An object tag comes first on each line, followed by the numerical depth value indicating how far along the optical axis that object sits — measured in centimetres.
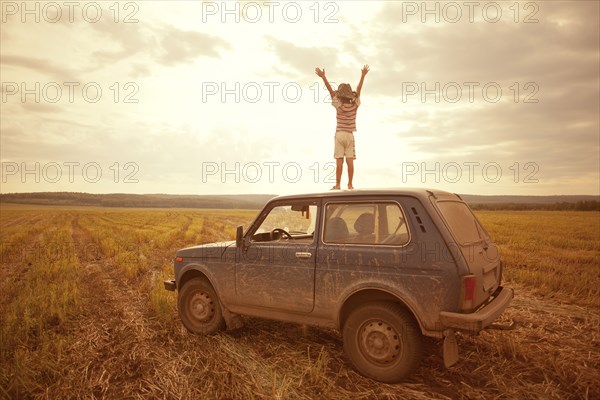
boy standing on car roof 706
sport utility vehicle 361
